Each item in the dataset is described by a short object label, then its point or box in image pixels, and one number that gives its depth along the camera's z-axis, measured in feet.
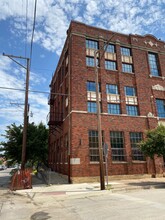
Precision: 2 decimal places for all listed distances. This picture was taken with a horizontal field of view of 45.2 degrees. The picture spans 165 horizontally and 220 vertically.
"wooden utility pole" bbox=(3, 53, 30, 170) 51.33
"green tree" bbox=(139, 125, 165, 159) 47.03
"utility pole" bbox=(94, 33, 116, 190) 40.42
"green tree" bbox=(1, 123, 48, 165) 77.20
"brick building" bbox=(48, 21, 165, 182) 58.59
